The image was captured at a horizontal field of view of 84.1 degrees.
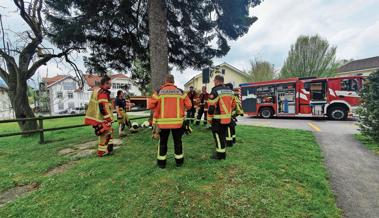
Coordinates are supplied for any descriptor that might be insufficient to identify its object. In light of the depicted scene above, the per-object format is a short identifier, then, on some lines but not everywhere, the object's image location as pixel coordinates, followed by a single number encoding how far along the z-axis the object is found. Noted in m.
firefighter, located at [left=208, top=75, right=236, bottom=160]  4.52
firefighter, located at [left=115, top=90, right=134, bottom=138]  7.73
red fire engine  12.76
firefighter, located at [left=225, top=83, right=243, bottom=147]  5.29
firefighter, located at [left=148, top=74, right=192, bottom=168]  4.01
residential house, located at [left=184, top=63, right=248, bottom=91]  37.86
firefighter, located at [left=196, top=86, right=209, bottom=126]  9.22
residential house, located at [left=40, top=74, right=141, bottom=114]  53.82
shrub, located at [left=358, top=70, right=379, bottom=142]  6.48
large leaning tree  9.01
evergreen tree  7.03
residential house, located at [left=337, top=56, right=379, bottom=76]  38.21
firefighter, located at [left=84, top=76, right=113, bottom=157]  4.87
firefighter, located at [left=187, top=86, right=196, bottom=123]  9.12
